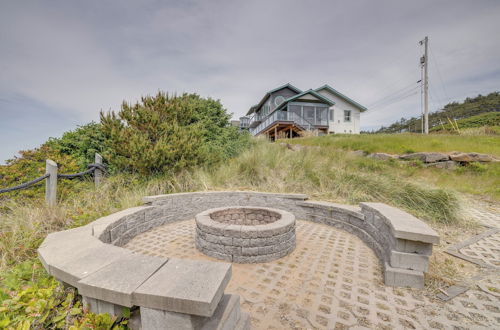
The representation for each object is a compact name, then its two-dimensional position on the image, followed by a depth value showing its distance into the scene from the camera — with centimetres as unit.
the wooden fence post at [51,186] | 357
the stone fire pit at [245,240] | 277
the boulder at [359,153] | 864
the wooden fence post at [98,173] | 484
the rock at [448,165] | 708
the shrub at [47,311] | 113
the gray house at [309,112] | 1761
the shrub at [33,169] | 459
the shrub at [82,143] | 559
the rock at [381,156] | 787
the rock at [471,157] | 684
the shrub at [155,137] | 483
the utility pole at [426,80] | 1284
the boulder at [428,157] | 721
